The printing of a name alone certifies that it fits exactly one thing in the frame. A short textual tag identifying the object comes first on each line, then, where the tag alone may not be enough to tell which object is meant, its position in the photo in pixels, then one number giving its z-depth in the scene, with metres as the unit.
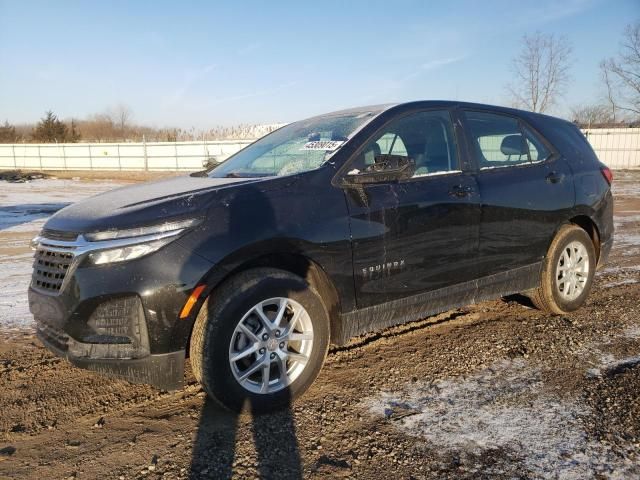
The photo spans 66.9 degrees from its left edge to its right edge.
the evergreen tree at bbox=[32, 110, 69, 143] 50.47
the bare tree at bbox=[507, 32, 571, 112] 34.88
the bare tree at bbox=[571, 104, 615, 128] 39.81
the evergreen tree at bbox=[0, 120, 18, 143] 49.31
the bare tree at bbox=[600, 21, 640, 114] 37.38
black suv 2.57
